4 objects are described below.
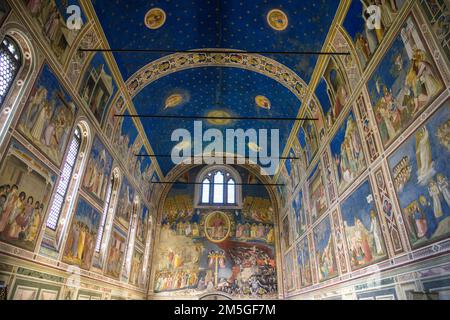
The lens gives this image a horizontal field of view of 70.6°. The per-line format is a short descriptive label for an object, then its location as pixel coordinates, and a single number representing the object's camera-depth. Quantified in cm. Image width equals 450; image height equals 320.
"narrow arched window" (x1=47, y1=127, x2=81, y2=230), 1016
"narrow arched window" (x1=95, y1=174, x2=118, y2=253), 1390
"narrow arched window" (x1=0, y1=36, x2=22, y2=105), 762
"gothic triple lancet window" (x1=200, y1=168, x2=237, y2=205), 2456
